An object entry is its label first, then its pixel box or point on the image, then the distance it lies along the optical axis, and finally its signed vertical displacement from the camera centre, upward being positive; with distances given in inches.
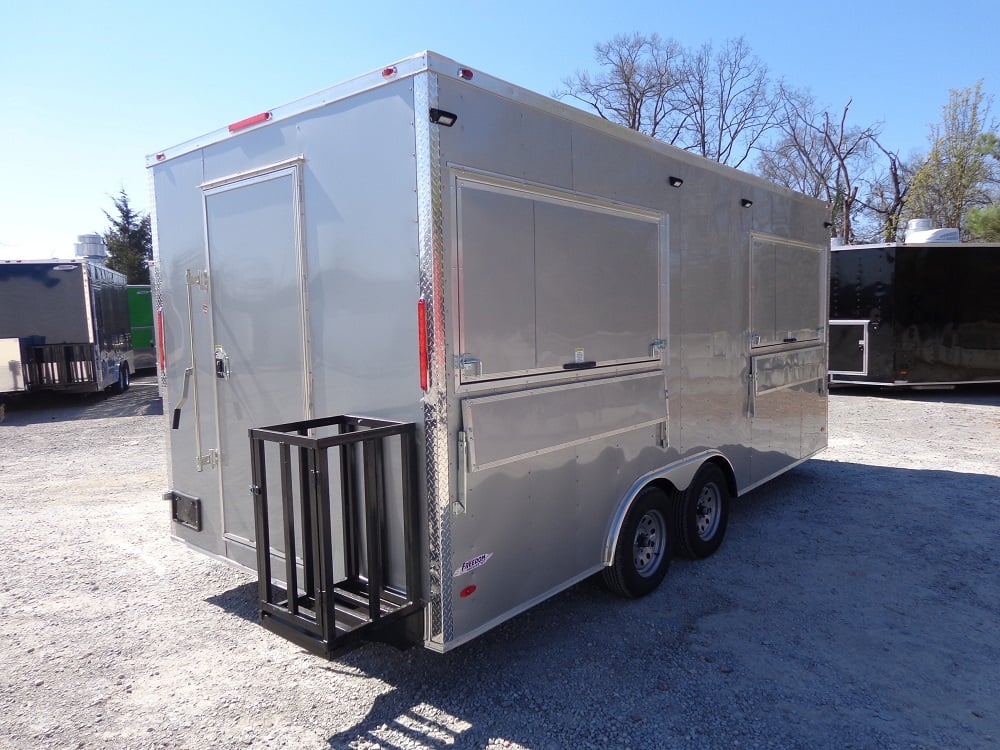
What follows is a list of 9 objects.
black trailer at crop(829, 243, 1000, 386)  456.1 -0.6
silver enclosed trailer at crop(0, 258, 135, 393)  466.3 +8.4
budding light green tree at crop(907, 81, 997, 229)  980.6 +198.5
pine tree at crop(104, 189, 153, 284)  1210.0 +160.3
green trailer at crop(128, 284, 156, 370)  690.2 +4.7
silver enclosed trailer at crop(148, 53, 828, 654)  110.0 -5.0
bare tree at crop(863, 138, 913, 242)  1176.8 +207.4
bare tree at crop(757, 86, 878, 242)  1219.2 +270.5
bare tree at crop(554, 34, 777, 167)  1058.1 +356.7
